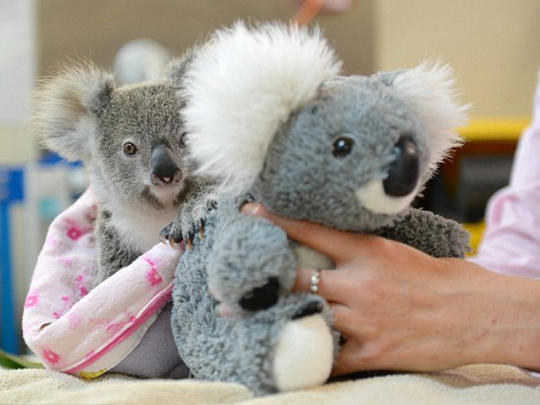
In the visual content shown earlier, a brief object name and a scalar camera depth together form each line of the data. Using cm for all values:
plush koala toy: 72
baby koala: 89
